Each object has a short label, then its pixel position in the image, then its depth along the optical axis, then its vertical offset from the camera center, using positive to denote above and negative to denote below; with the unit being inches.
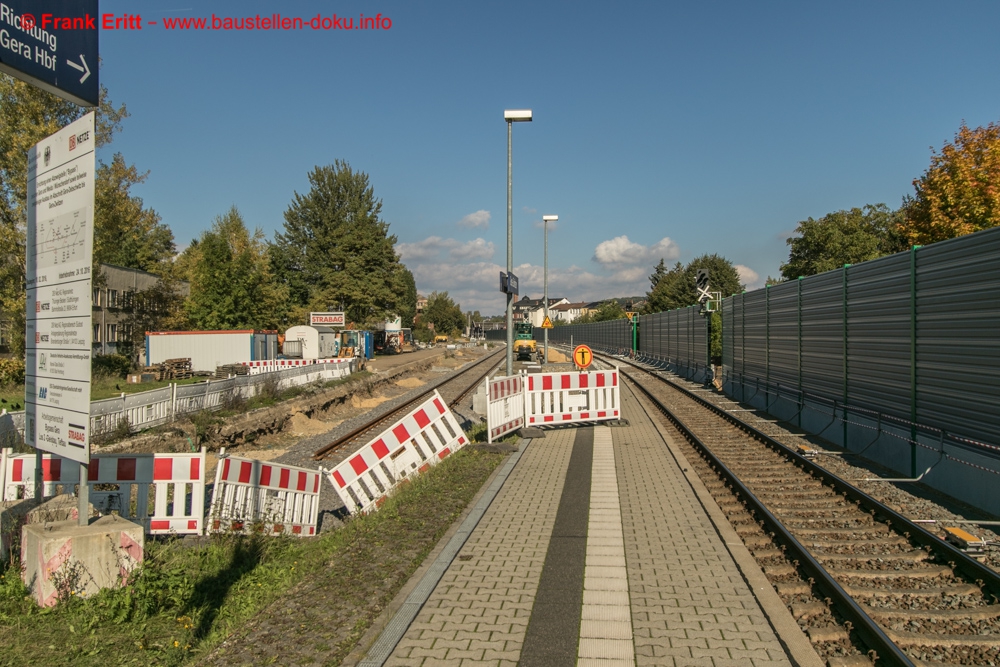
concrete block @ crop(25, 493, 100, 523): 224.1 -57.8
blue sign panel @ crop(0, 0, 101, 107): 183.9 +82.7
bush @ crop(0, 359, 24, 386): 963.3 -48.5
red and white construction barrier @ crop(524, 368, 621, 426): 615.2 -54.9
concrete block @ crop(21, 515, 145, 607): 197.9 -65.2
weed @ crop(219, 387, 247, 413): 710.5 -67.3
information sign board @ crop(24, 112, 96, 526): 199.8 +13.7
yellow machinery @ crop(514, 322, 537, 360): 2069.4 -12.8
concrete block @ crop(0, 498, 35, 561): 232.1 -63.6
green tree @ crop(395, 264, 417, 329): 2568.9 +226.3
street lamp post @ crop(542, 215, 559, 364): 1384.0 +239.4
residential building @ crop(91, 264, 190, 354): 1621.6 +71.5
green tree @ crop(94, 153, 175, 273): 1093.8 +214.9
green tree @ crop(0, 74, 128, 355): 980.6 +261.1
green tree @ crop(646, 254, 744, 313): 3056.1 +253.8
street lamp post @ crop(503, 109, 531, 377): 649.0 +119.4
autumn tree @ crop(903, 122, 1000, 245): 965.2 +217.3
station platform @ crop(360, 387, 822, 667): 175.9 -80.7
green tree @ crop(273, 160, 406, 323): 2348.7 +314.6
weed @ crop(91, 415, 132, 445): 500.4 -71.9
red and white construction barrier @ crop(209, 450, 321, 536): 305.7 -76.4
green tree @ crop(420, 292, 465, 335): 4867.1 +164.5
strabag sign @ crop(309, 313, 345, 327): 1854.1 +50.3
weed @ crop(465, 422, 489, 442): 584.1 -84.4
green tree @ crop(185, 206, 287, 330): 1733.5 +132.0
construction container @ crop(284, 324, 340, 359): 1555.1 -10.3
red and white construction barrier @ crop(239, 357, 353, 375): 1195.4 -47.6
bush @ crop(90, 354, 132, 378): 1172.9 -51.0
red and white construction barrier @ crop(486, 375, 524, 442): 531.8 -55.6
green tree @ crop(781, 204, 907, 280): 1771.7 +269.9
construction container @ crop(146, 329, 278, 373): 1365.7 -19.3
